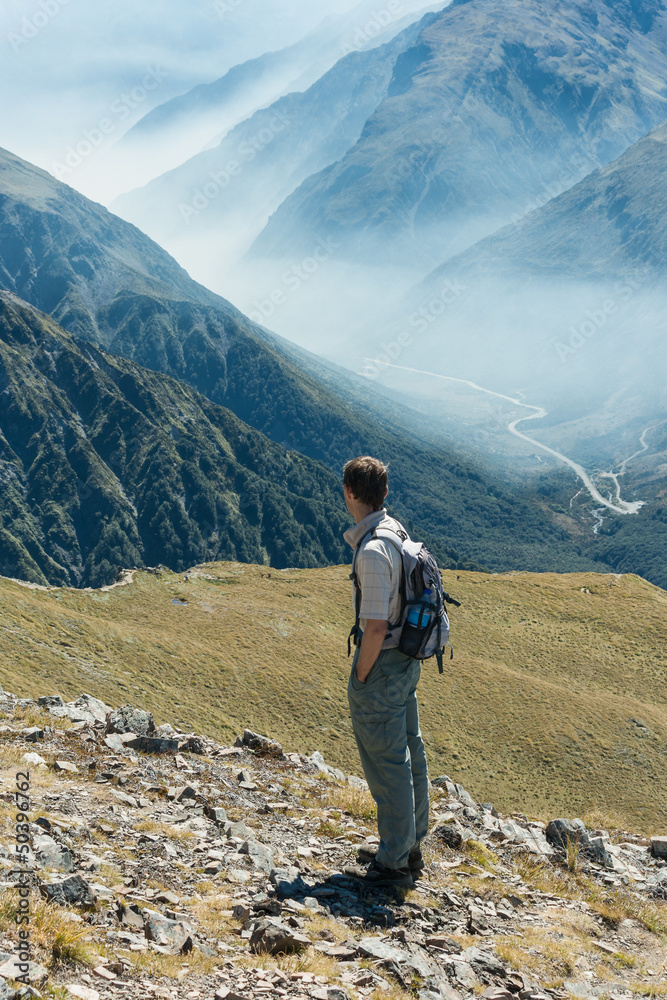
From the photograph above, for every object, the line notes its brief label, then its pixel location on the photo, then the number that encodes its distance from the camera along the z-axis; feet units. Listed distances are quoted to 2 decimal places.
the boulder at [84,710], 46.75
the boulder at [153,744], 41.63
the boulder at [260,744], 48.21
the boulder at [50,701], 49.22
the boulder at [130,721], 44.32
